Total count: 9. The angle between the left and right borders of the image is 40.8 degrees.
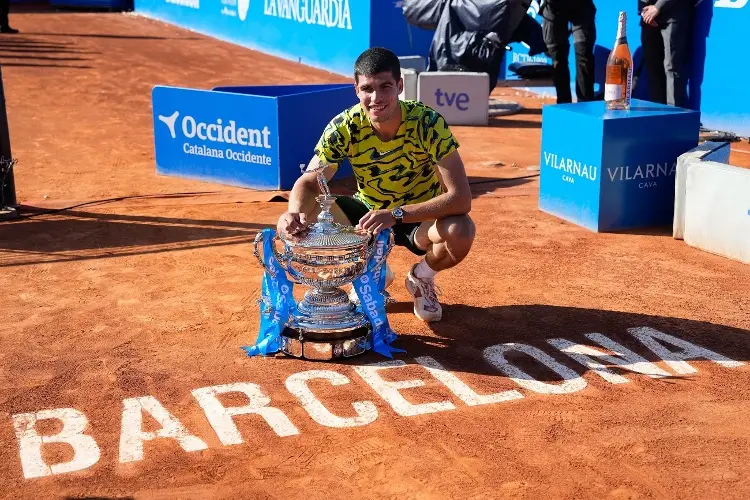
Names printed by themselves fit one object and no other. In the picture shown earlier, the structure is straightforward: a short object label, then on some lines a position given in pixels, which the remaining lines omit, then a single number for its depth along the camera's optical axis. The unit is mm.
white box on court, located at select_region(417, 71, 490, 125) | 11992
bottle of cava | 7539
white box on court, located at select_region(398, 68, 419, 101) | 11984
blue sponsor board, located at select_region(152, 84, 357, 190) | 8602
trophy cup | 4781
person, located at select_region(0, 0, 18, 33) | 22123
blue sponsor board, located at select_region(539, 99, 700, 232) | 7129
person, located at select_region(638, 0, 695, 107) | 10742
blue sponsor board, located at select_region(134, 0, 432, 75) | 16188
